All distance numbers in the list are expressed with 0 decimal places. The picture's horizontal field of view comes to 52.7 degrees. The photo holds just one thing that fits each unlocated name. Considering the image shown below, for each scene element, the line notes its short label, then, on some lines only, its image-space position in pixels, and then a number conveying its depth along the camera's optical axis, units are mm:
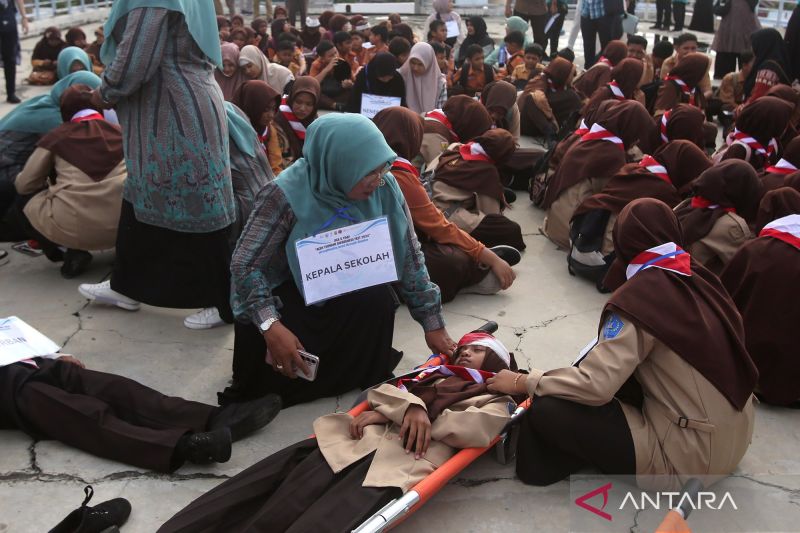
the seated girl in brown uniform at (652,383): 2361
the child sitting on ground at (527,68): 8810
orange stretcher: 2152
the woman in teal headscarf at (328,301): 2824
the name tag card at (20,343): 2805
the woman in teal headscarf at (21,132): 4289
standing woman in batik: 3146
